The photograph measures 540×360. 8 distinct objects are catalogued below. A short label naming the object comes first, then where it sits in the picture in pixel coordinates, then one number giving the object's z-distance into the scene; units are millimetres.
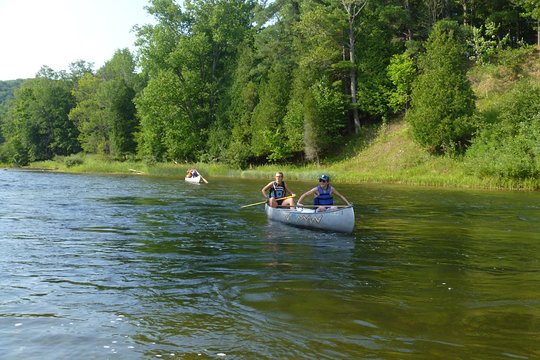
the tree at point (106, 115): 68500
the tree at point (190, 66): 59562
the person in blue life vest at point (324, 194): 15188
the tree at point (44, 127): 81250
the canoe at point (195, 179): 35312
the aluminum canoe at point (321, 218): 13867
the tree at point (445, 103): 34188
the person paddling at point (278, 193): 17031
